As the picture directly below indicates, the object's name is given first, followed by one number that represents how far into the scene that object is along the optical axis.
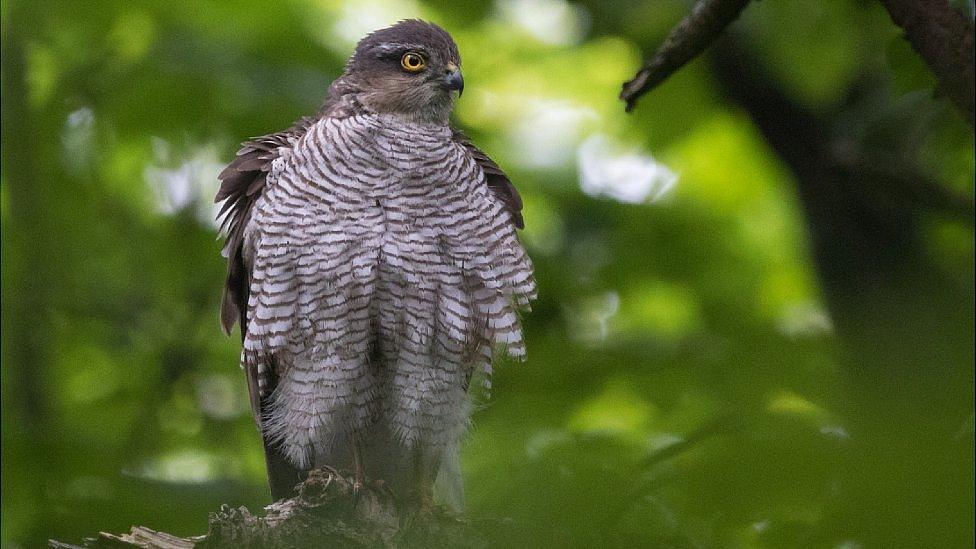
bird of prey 9.53
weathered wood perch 7.08
